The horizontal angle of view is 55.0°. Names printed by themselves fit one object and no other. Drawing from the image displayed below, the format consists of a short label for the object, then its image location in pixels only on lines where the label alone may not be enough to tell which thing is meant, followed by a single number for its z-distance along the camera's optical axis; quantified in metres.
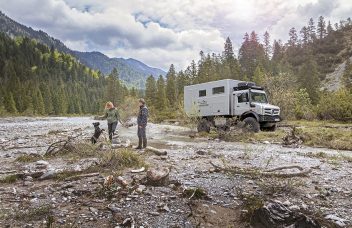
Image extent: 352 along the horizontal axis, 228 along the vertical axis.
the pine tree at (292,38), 138.88
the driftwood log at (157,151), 13.77
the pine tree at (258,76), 66.94
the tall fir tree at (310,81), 65.59
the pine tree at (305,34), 137.12
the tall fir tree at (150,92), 90.00
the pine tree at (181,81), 90.69
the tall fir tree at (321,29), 134.38
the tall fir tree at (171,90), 89.49
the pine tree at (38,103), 108.31
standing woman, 16.31
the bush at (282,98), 42.08
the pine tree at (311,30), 135.45
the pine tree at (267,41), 133.88
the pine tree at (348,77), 68.86
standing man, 15.48
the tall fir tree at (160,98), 84.88
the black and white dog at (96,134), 15.12
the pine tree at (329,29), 129.18
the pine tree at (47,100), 115.51
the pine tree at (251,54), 91.04
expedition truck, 24.70
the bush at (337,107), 40.94
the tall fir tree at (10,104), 97.25
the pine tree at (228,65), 80.39
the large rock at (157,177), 8.38
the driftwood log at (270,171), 9.33
